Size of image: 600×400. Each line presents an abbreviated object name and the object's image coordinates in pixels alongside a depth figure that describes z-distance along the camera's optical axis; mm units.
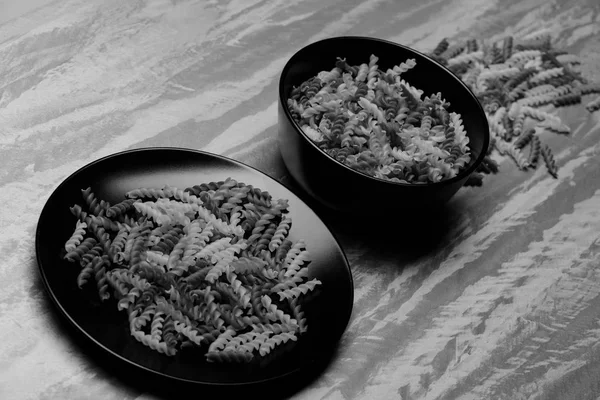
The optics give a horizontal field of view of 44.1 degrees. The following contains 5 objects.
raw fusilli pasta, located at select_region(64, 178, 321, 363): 950
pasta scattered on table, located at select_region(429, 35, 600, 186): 1428
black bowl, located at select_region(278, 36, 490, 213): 1106
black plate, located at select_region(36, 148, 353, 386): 917
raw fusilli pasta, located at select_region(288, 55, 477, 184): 1158
